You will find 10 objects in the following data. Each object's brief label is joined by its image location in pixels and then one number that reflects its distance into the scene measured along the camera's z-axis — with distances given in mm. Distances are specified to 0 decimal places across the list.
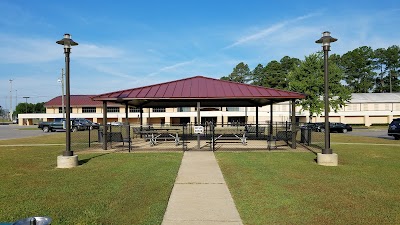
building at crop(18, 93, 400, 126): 65750
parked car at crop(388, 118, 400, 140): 24938
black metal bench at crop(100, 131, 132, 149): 17766
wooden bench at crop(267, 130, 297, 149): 18962
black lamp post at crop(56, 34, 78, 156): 11955
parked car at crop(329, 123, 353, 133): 38875
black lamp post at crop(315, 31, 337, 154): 12028
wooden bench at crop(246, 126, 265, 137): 24262
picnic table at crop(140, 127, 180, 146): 18620
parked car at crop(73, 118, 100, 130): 43344
